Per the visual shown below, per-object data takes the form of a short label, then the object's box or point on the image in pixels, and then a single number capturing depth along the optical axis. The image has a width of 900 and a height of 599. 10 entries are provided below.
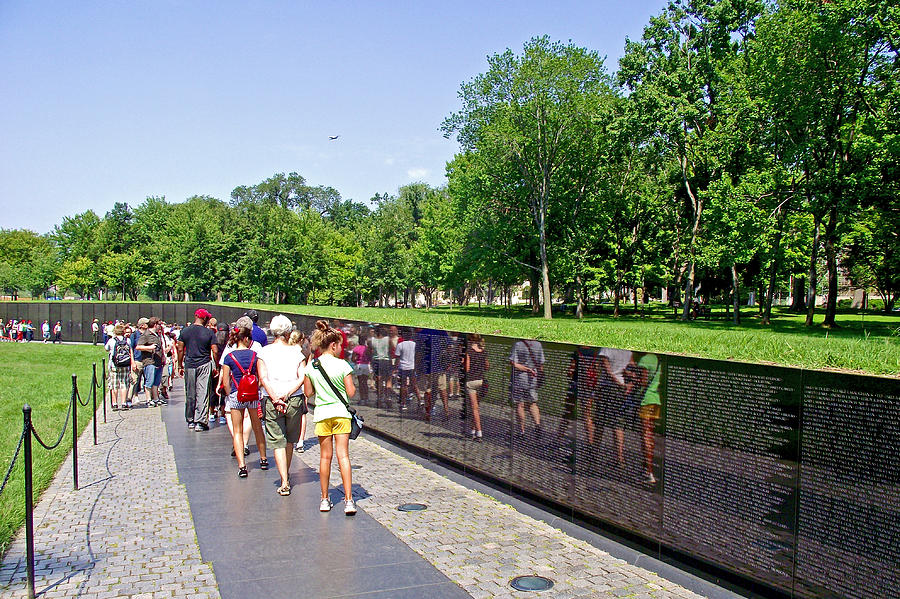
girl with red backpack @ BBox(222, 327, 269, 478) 9.27
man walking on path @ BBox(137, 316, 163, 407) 15.80
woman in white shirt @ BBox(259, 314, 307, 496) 8.41
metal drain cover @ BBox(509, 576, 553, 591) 5.50
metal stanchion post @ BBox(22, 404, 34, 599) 5.20
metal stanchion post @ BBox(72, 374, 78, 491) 8.66
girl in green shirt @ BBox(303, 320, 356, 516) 7.56
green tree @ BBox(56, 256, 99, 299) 80.94
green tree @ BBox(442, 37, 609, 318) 42.06
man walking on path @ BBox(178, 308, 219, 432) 12.78
